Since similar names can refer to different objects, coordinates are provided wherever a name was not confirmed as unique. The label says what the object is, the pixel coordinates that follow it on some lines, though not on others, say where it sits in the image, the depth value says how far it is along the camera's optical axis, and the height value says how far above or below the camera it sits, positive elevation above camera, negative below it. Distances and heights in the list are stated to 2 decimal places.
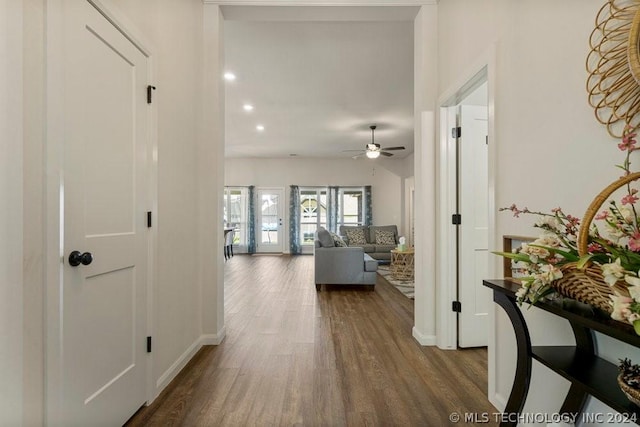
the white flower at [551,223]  1.06 -0.03
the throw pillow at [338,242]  5.12 -0.48
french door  9.57 -0.19
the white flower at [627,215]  0.85 +0.00
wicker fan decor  0.95 +0.50
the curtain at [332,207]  9.37 +0.21
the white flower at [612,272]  0.74 -0.14
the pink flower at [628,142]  0.88 +0.21
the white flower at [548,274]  0.90 -0.18
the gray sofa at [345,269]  4.79 -0.85
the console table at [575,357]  0.81 -0.52
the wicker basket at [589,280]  0.80 -0.19
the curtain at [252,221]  9.41 -0.22
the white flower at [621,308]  0.70 -0.22
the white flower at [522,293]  1.00 -0.26
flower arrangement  0.72 -0.12
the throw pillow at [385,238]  7.93 -0.63
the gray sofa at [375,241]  7.54 -0.70
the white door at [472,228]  2.55 -0.12
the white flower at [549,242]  1.01 -0.09
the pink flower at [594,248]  0.90 -0.10
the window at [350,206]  9.45 +0.24
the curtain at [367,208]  9.26 +0.18
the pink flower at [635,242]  0.76 -0.07
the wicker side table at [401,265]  5.62 -0.97
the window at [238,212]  9.52 +0.06
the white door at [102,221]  1.29 -0.03
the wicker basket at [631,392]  0.77 -0.46
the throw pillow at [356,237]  7.95 -0.60
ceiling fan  5.87 +1.22
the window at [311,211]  9.57 +0.07
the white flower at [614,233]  0.86 -0.05
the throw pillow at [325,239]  4.93 -0.41
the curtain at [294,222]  9.35 -0.25
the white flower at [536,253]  0.99 -0.13
